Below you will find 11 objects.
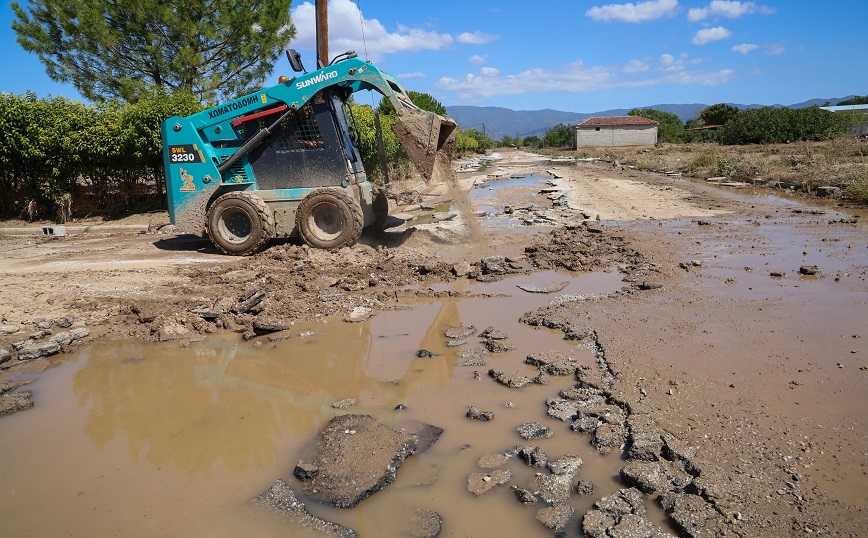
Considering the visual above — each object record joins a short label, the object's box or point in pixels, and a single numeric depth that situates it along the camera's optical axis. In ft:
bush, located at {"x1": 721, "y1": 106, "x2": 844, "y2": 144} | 133.49
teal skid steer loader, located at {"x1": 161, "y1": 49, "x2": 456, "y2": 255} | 29.19
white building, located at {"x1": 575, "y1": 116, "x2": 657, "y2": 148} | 187.11
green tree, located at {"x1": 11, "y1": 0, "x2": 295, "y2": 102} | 51.06
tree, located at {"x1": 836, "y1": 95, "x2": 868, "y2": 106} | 246.68
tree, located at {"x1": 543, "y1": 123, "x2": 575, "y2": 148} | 246.06
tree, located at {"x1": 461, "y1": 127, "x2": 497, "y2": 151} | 209.36
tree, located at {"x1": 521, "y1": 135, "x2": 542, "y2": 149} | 297.45
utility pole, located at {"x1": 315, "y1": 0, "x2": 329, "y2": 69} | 47.70
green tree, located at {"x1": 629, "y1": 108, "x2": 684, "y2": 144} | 201.93
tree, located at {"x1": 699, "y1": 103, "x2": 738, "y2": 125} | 206.59
